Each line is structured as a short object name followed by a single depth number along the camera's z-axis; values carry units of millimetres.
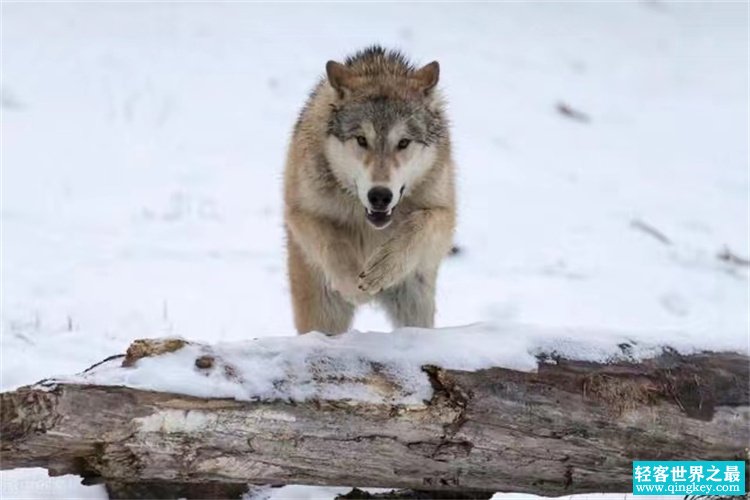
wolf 10430
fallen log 7699
